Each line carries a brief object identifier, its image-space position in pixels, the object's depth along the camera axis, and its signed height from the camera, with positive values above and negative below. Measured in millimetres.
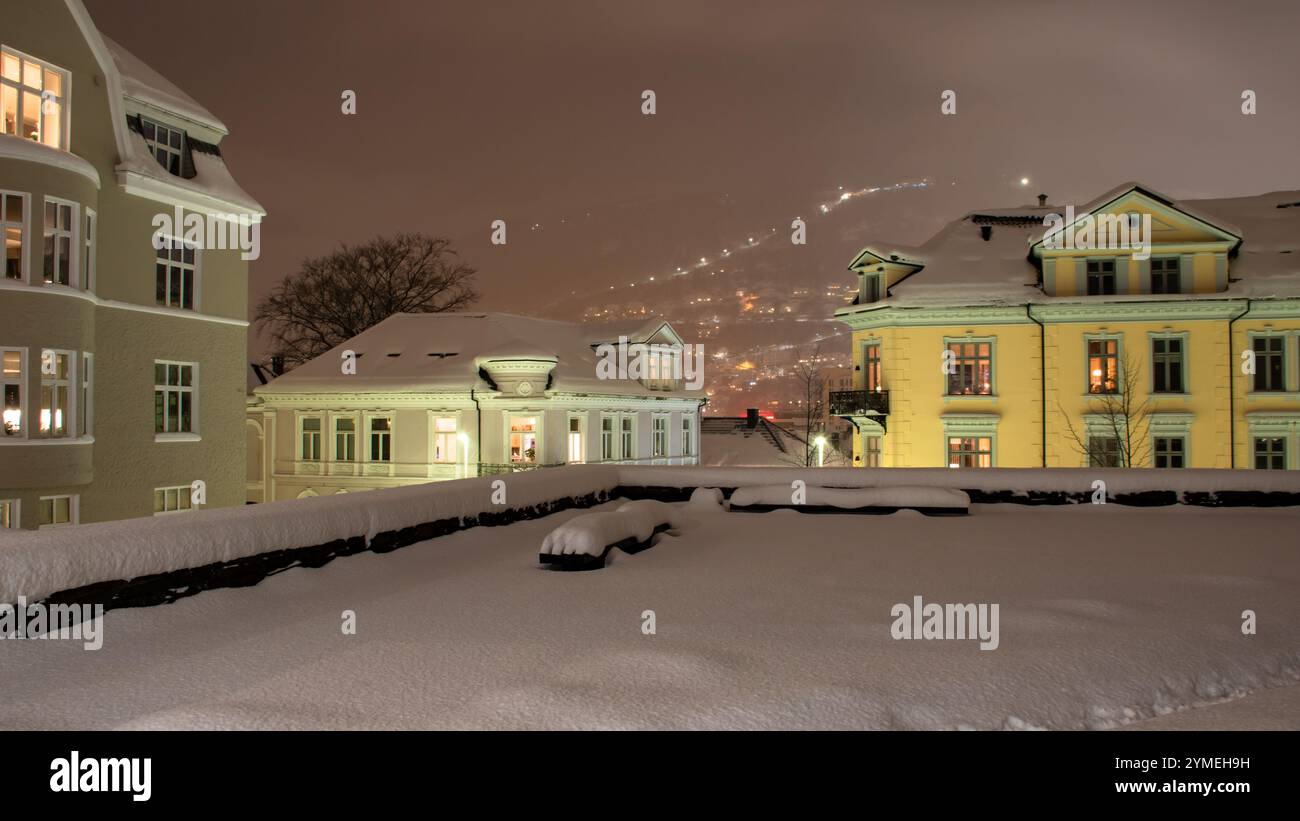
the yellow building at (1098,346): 30562 +2464
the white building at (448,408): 38250 +535
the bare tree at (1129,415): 30719 +154
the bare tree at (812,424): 53344 -265
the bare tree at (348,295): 59062 +7965
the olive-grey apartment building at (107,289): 18688 +3003
